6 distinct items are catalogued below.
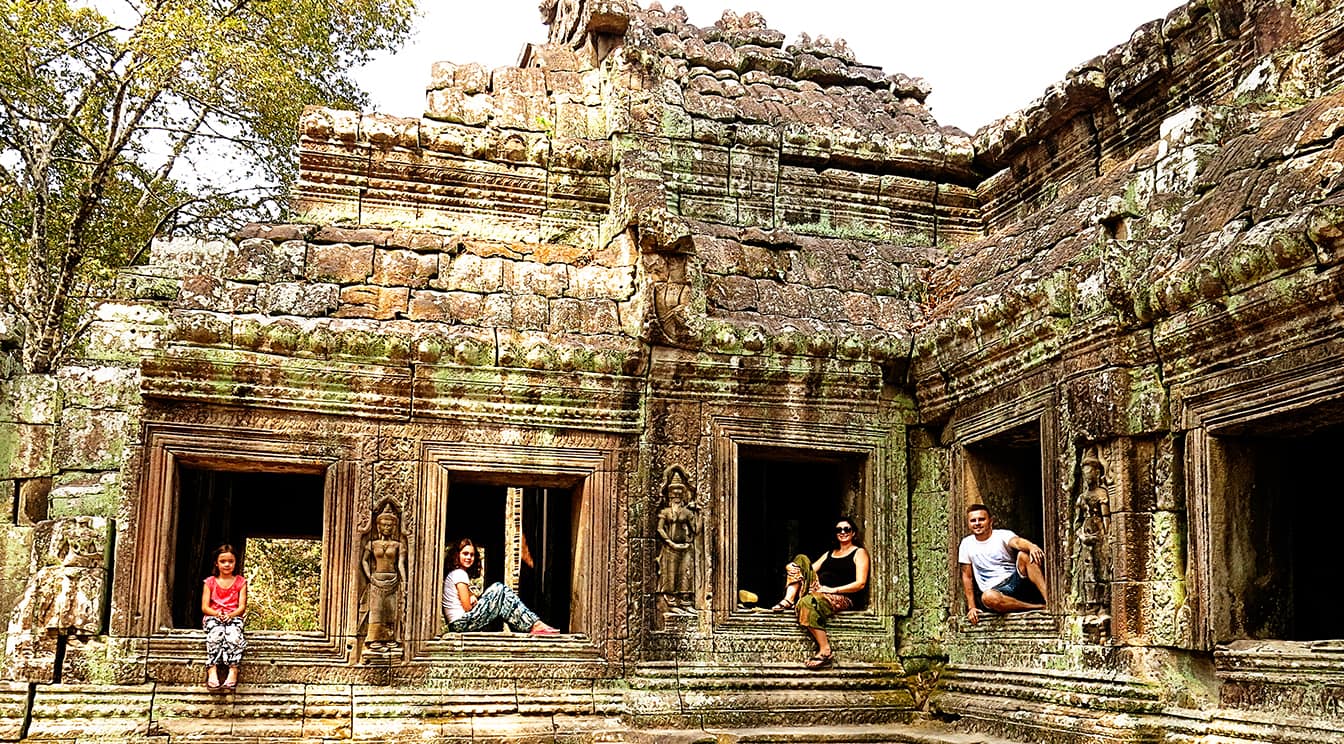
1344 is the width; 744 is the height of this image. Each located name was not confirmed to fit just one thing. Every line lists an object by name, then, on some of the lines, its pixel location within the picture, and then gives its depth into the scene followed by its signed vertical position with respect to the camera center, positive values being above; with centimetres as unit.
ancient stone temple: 754 +111
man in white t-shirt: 910 +8
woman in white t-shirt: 958 -17
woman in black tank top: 980 -7
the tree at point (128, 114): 1582 +556
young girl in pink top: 875 -23
